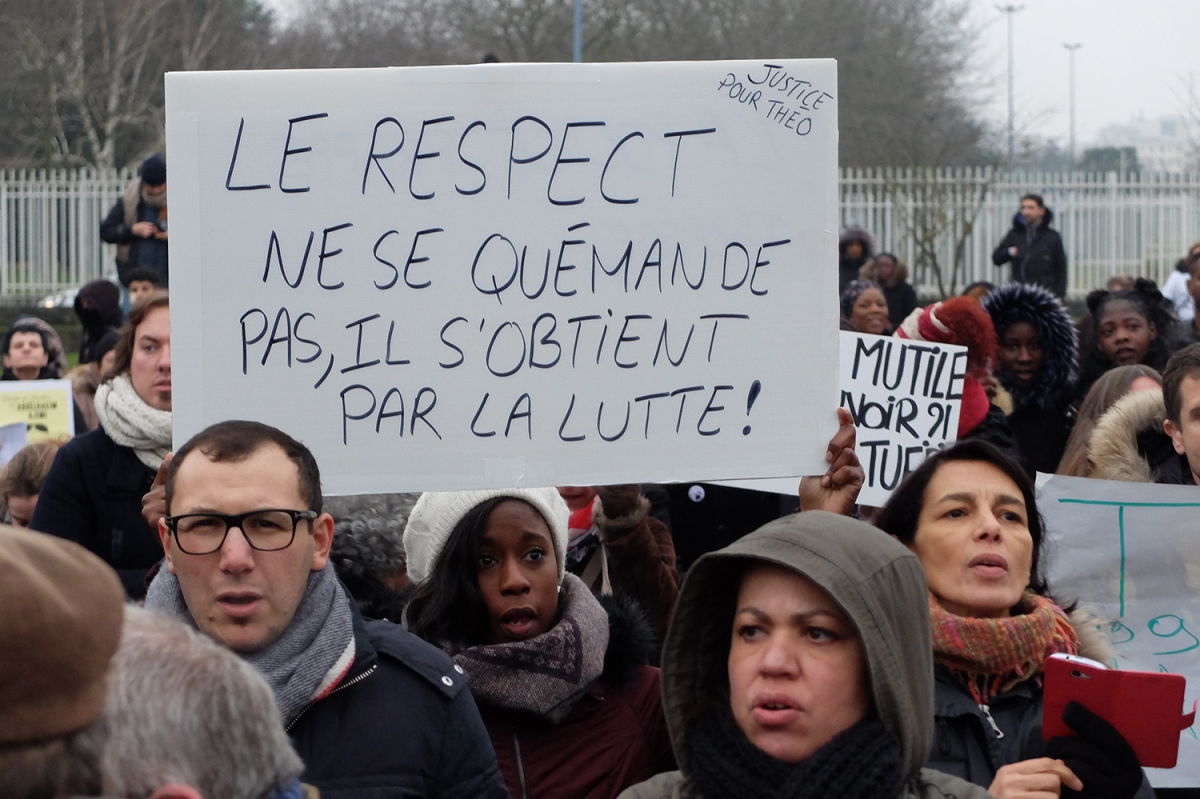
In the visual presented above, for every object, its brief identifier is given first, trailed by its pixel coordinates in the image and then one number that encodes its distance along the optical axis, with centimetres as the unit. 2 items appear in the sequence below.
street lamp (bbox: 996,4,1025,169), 2570
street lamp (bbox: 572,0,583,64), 2226
